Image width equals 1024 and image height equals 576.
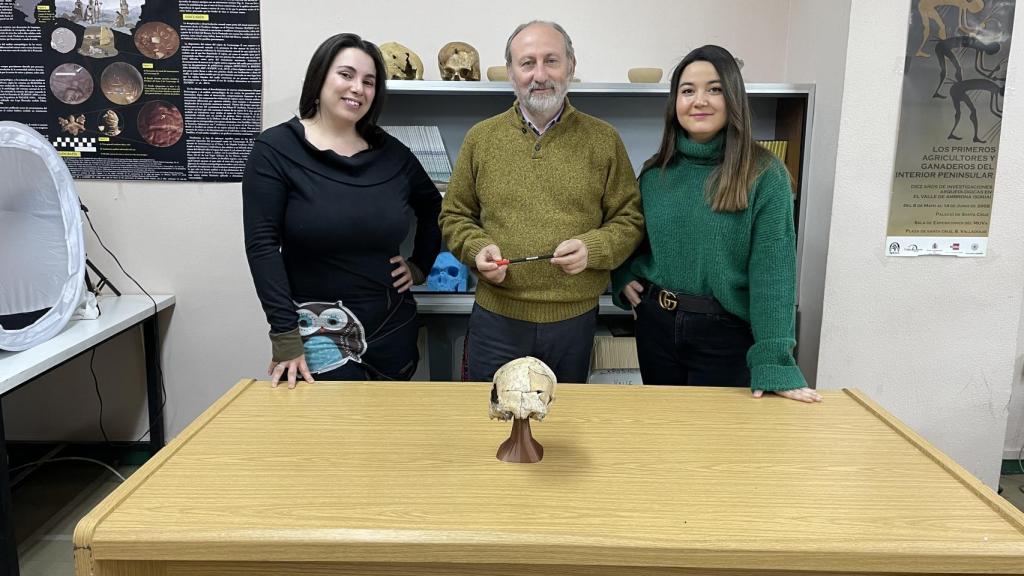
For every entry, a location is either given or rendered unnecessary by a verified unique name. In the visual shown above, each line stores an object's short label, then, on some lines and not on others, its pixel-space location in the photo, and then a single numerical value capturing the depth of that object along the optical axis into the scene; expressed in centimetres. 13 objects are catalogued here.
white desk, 166
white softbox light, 186
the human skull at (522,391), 104
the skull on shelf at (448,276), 238
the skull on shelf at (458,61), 224
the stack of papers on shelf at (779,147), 239
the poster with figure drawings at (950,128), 197
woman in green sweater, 143
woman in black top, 158
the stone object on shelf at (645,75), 226
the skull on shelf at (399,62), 222
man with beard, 161
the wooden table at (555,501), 89
